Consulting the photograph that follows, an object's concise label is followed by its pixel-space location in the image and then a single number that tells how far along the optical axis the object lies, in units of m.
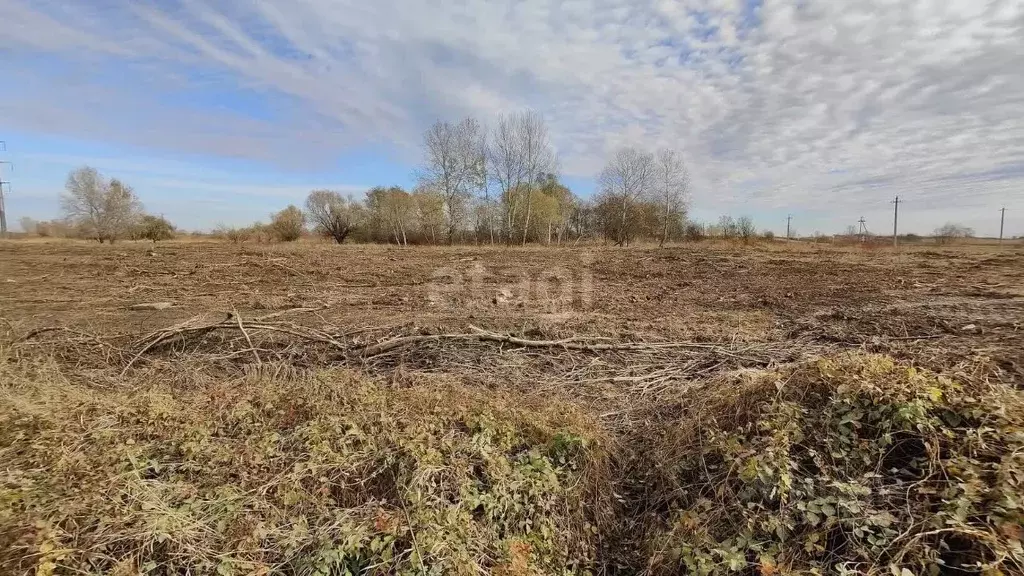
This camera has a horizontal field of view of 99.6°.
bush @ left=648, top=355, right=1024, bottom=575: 1.94
